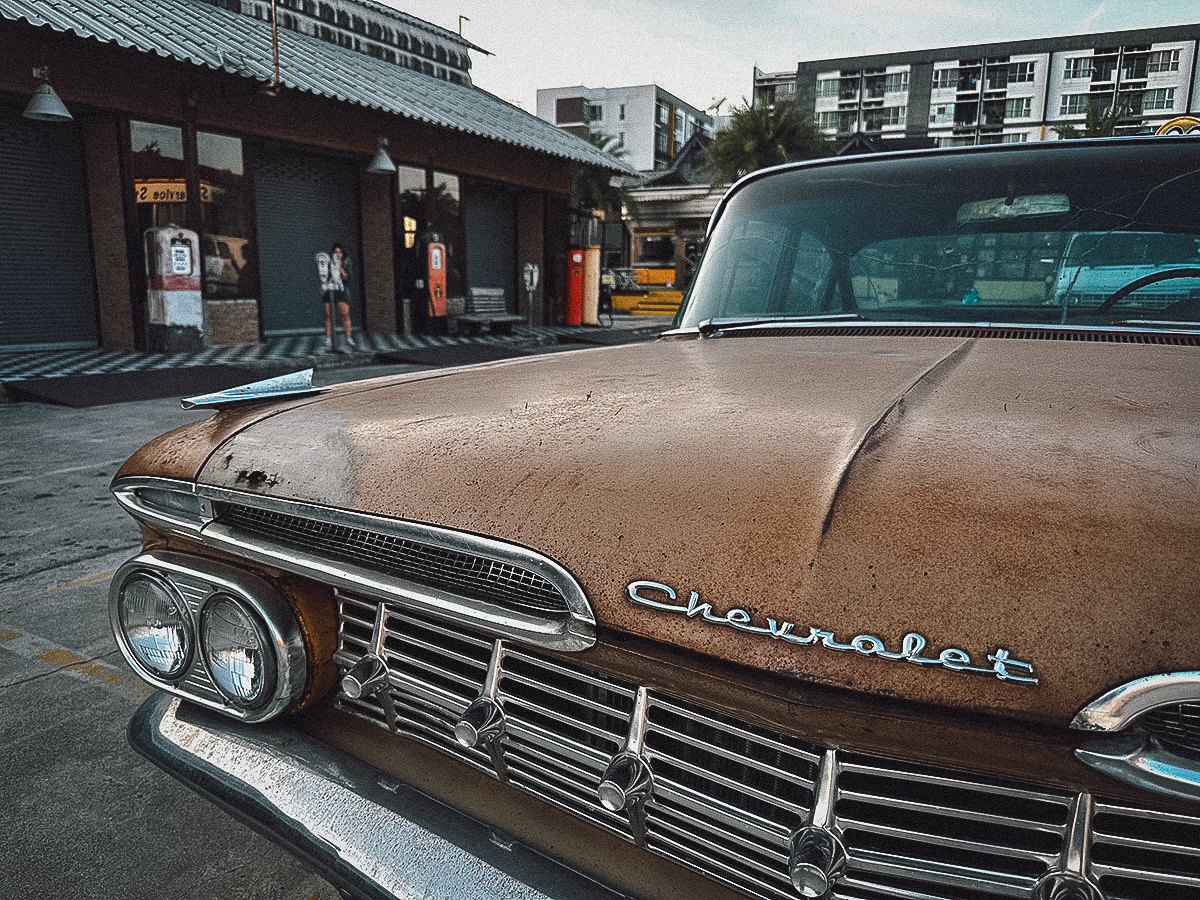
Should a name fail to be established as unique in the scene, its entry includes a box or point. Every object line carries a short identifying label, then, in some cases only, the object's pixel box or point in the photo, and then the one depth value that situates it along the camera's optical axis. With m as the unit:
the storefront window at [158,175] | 10.45
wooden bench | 15.24
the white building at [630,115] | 63.12
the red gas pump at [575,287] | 18.75
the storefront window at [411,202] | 14.58
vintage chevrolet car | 0.70
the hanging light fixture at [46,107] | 8.48
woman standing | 11.66
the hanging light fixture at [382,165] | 12.58
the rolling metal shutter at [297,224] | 12.78
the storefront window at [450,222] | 15.26
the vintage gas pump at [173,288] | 10.35
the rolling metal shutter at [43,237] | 9.88
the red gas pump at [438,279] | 14.77
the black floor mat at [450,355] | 11.28
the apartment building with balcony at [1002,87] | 52.88
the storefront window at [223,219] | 11.15
